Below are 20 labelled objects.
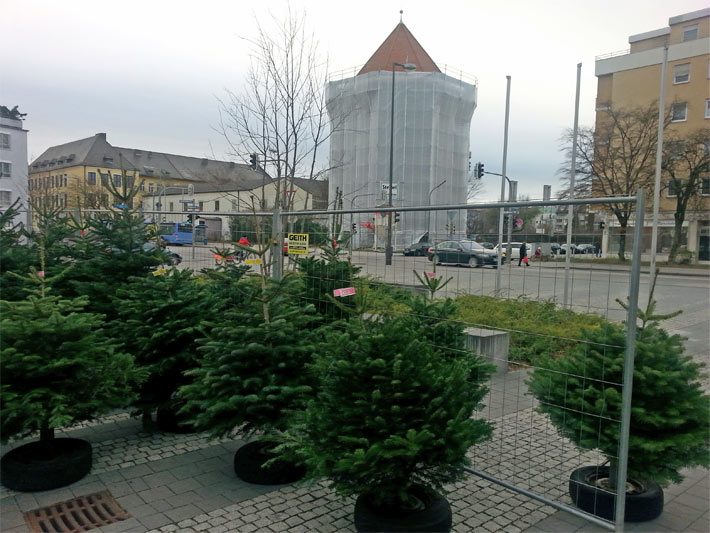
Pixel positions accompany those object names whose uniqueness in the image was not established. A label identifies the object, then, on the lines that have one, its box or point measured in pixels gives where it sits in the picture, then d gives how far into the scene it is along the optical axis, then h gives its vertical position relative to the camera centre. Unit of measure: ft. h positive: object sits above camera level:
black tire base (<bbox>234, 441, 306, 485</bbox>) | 13.33 -6.13
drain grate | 11.29 -6.48
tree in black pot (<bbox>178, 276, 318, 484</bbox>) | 12.67 -3.67
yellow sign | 17.17 -0.52
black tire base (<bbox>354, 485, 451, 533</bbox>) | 10.05 -5.53
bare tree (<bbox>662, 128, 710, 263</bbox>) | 105.50 +14.54
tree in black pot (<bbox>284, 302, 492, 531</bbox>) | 9.89 -3.80
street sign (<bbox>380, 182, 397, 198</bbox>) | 89.66 +7.07
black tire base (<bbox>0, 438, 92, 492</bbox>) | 12.78 -5.99
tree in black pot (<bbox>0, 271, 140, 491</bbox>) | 12.12 -3.89
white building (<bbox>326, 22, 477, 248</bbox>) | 129.29 +23.62
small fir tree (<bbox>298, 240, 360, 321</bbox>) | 17.20 -1.60
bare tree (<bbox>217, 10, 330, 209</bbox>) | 33.19 +5.97
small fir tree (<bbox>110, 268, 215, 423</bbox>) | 15.60 -3.10
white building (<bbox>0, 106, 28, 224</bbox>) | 196.13 +26.21
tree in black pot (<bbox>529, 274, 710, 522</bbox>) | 11.10 -3.73
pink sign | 14.45 -1.72
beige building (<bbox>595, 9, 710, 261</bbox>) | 117.50 +36.93
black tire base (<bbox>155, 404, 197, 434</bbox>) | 16.84 -6.28
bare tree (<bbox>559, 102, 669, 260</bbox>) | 102.06 +16.29
